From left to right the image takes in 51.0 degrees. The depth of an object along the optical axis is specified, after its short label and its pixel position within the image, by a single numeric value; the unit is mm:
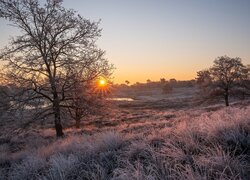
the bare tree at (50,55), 14164
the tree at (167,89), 115562
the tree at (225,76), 36469
